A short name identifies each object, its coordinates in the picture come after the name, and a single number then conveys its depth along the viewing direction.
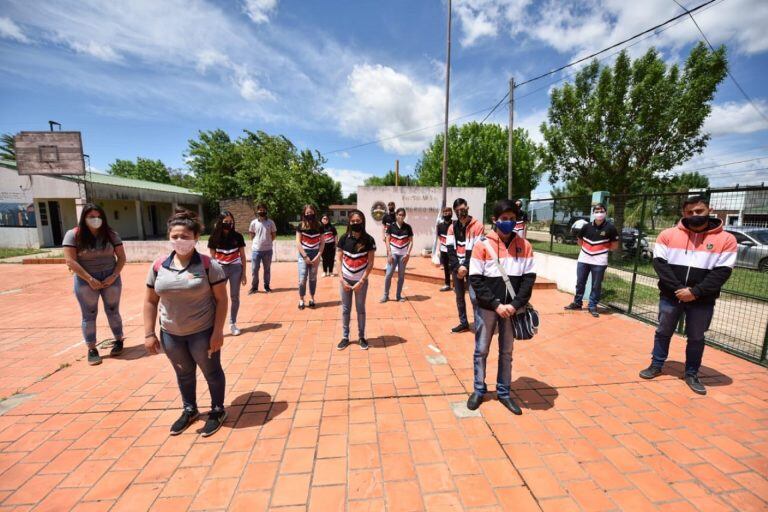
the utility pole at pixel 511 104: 13.80
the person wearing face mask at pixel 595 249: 5.61
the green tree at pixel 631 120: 11.75
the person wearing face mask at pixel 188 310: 2.47
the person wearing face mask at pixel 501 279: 2.84
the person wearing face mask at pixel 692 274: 3.22
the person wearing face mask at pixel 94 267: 3.84
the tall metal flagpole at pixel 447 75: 10.73
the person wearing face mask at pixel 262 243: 6.91
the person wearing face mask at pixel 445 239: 6.31
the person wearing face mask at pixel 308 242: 5.71
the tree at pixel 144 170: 48.75
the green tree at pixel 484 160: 26.00
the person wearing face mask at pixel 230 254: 4.86
